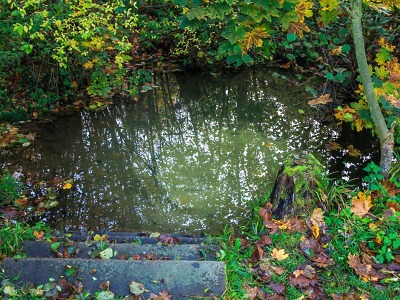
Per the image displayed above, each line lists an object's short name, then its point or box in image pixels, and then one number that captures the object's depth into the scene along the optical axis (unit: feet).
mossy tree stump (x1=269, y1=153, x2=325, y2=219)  12.79
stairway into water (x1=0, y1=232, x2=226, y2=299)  9.11
